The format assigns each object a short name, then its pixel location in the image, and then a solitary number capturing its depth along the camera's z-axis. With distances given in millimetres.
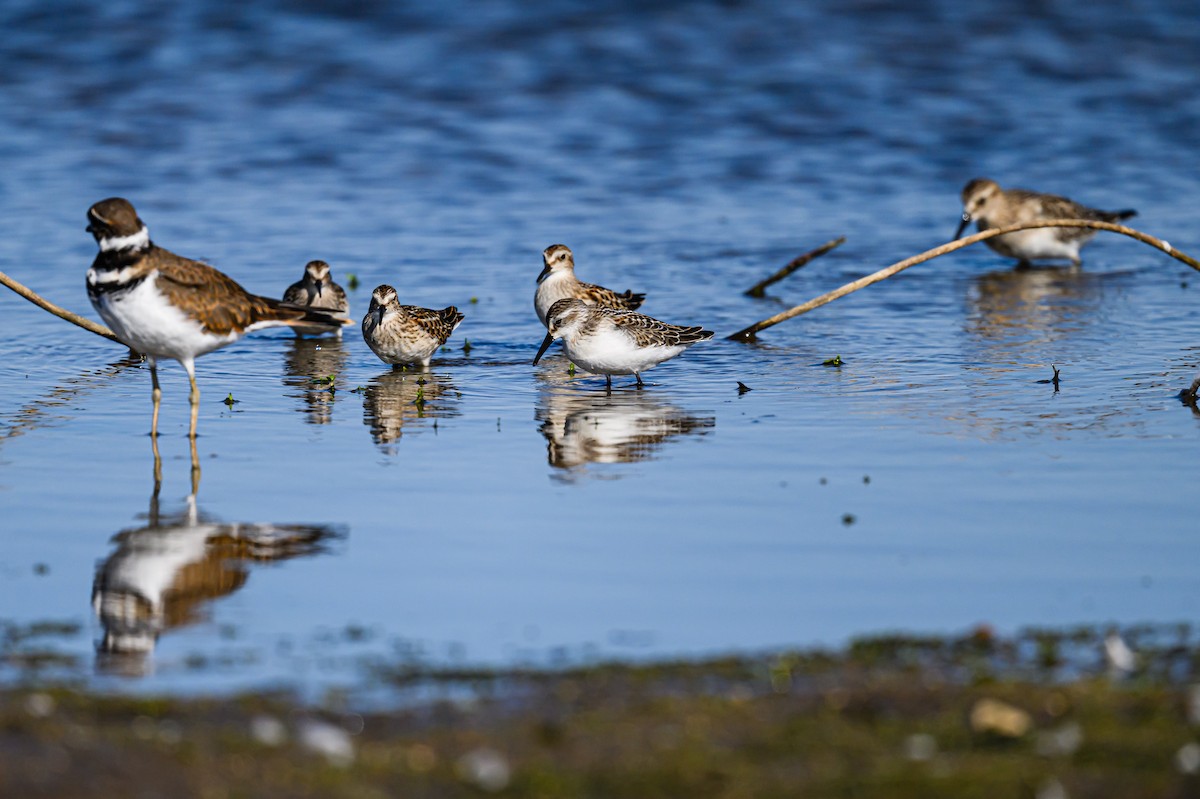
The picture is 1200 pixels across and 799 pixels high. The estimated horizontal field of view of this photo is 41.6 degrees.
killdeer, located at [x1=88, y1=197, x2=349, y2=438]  10711
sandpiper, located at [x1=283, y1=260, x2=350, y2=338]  15906
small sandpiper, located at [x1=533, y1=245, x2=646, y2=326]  15648
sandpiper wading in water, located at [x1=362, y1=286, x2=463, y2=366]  14102
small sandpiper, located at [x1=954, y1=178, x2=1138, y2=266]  20328
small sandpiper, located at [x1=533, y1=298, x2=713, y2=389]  13023
